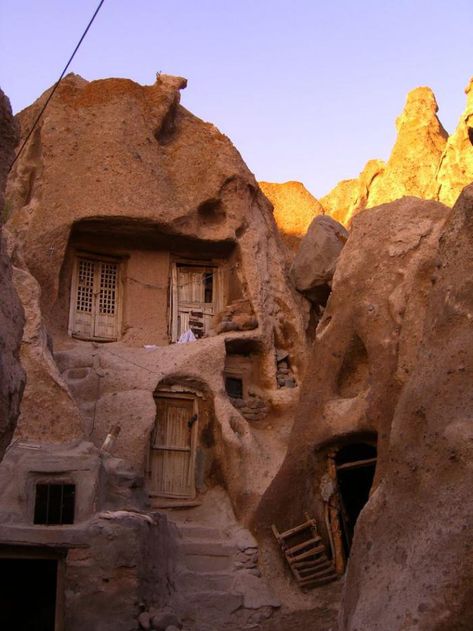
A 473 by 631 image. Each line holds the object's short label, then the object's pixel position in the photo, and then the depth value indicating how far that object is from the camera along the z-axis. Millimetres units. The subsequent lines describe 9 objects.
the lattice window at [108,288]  19219
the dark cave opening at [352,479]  13844
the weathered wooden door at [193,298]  19375
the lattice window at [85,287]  19094
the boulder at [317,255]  19094
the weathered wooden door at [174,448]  16891
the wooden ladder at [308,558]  13773
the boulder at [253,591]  13734
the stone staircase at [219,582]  13359
